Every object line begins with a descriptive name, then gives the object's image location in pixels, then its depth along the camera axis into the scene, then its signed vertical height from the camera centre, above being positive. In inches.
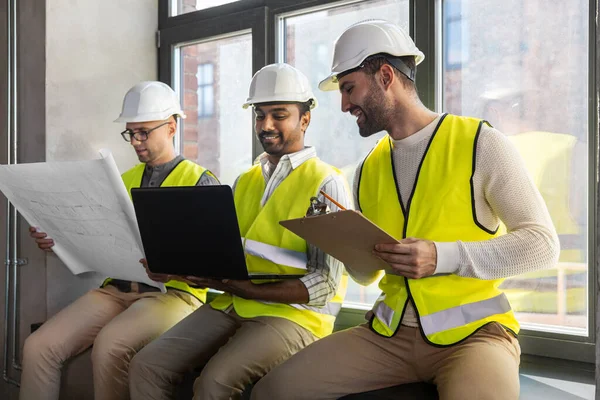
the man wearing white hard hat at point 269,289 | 80.5 -12.9
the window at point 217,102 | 129.1 +18.4
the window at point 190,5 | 133.3 +39.2
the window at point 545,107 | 87.5 +11.7
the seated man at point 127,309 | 94.3 -19.1
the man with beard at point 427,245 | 65.1 -5.6
